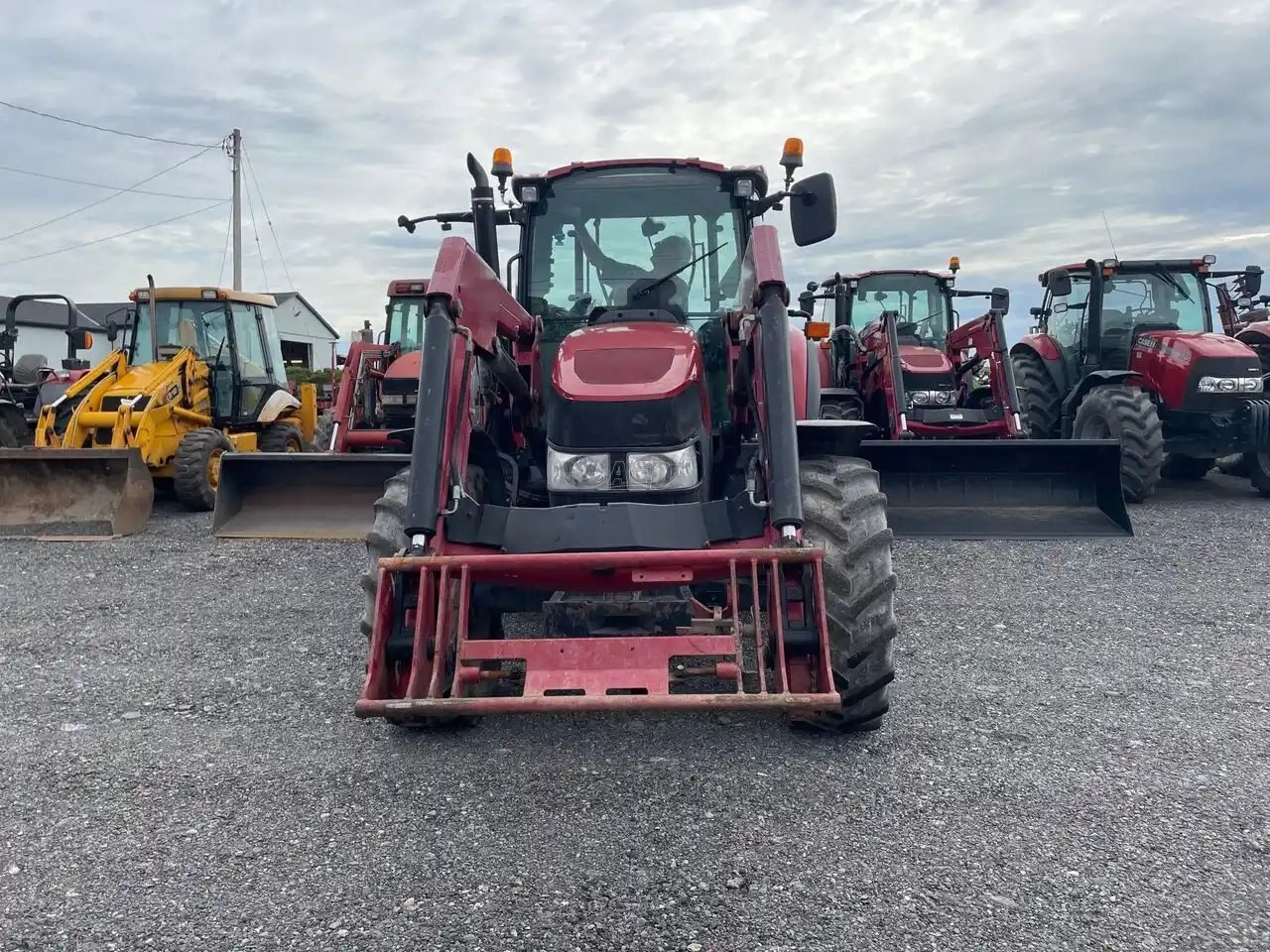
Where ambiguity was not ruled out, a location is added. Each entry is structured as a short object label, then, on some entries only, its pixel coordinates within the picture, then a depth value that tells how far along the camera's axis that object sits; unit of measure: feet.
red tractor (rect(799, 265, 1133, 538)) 21.40
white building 150.41
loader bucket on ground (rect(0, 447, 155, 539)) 25.70
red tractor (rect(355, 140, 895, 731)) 9.73
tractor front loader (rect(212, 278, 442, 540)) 23.44
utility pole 74.69
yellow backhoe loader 25.98
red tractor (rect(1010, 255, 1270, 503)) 28.30
